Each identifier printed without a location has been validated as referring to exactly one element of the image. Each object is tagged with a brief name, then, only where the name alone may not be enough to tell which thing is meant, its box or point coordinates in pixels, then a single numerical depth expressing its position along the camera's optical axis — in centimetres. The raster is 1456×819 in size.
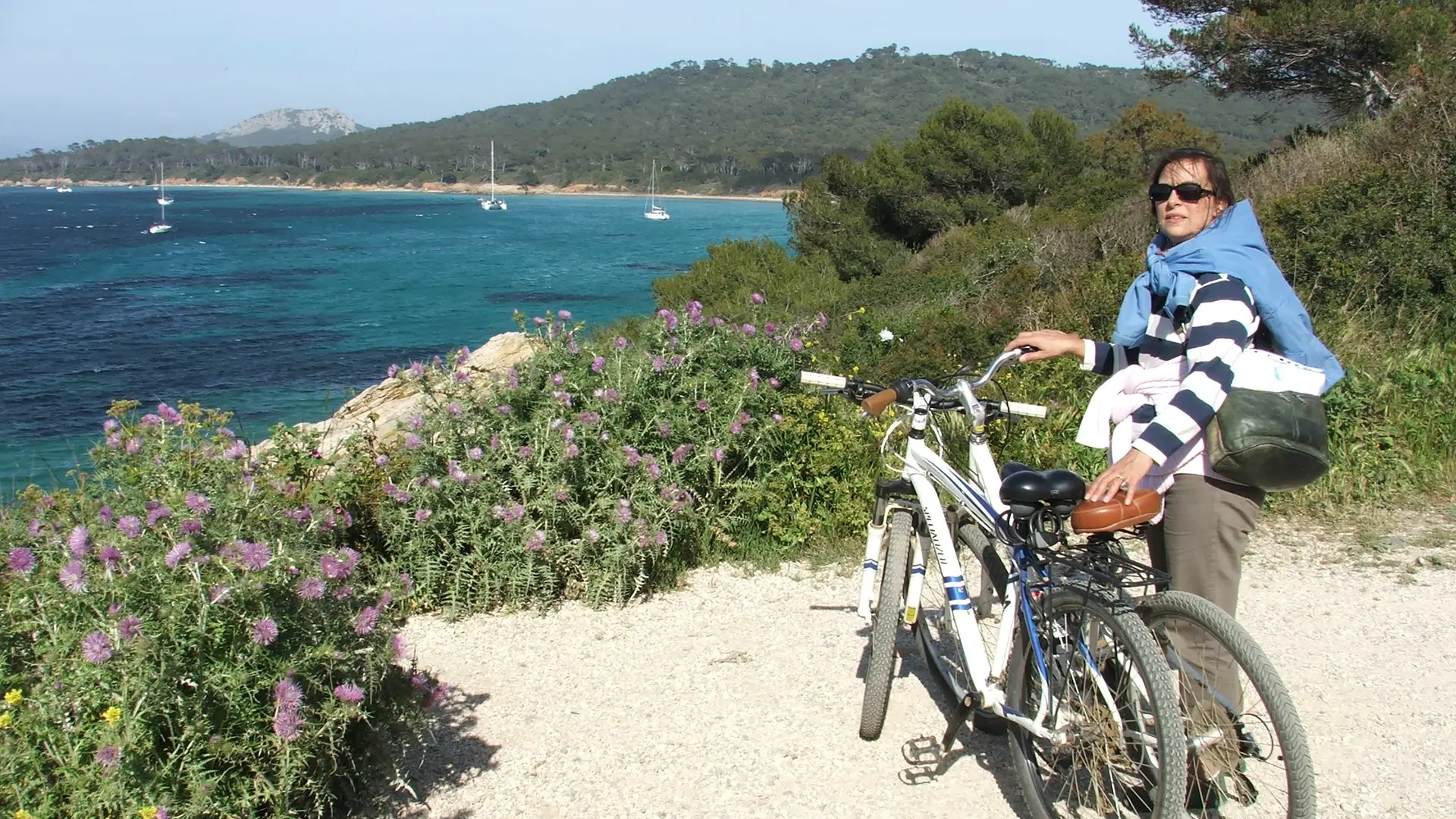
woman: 267
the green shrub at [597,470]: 480
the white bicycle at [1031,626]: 266
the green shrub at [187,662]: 256
